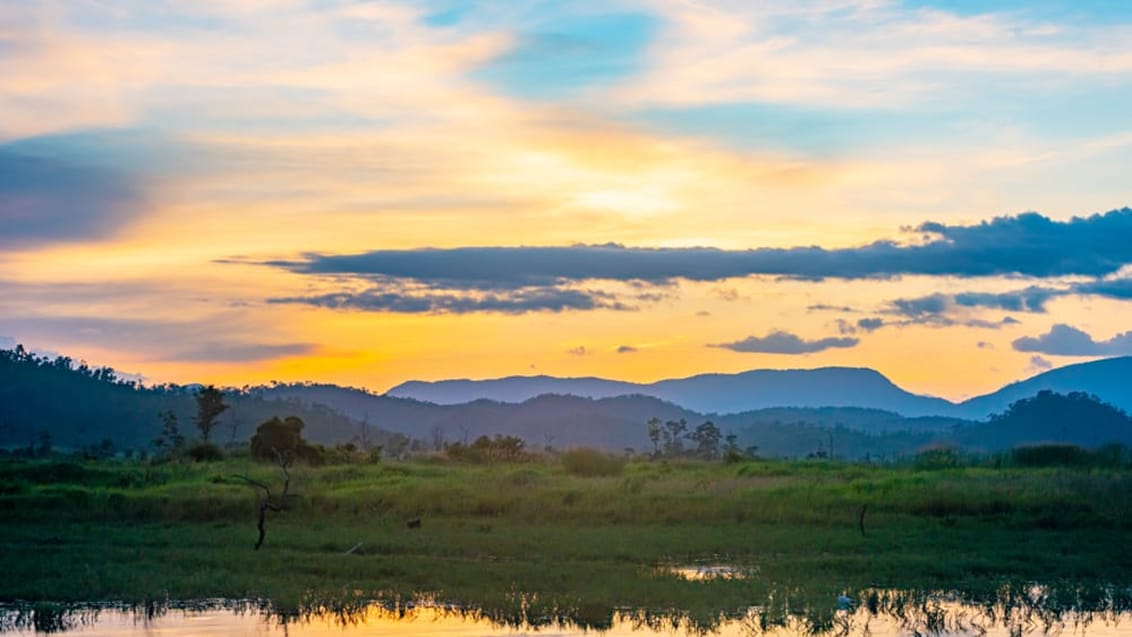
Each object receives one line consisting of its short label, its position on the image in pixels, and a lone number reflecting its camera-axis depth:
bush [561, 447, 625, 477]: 63.34
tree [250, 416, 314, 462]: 66.44
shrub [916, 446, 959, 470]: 58.84
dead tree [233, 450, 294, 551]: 36.56
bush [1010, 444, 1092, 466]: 58.66
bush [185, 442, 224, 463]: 67.31
